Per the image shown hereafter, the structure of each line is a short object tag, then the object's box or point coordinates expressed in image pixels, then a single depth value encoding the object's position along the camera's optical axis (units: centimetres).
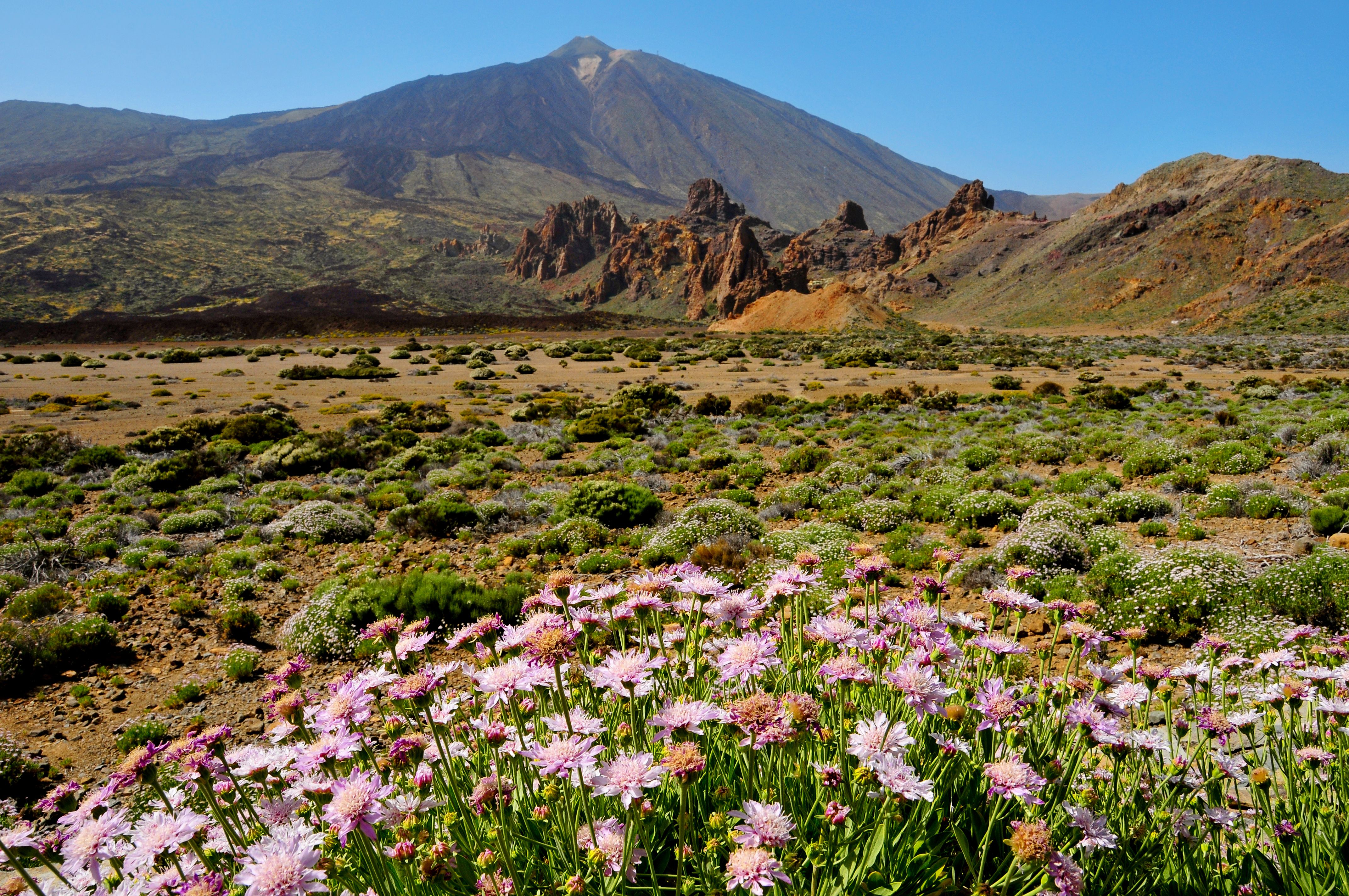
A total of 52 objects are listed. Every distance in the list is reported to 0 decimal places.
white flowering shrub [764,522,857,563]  893
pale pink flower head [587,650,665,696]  202
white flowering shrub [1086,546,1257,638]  636
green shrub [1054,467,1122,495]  1179
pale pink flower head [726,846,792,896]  158
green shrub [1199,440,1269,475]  1238
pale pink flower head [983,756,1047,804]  183
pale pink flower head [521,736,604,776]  179
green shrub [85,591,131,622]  798
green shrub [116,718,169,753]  551
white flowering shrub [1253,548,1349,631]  602
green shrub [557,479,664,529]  1166
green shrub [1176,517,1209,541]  895
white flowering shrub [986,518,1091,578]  812
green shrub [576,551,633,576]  926
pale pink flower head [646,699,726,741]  187
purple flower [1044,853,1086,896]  174
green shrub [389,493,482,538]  1126
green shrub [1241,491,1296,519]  945
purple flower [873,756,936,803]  170
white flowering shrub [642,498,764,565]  962
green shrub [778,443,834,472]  1554
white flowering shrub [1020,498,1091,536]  959
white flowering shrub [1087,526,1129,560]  841
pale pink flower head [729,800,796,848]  173
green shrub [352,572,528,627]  738
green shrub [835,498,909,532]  1077
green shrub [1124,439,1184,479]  1280
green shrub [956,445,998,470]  1473
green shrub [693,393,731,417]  2544
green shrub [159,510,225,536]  1174
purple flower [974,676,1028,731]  211
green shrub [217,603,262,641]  766
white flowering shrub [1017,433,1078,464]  1486
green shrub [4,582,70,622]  802
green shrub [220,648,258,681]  671
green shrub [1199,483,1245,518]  984
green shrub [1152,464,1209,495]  1137
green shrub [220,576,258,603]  860
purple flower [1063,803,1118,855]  186
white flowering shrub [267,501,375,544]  1111
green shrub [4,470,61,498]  1462
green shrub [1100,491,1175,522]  1020
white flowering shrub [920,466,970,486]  1305
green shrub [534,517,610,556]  1014
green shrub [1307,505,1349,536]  846
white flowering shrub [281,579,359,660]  705
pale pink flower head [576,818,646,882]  178
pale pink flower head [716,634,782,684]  207
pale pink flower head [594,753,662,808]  170
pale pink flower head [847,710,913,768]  185
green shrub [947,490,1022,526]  1063
